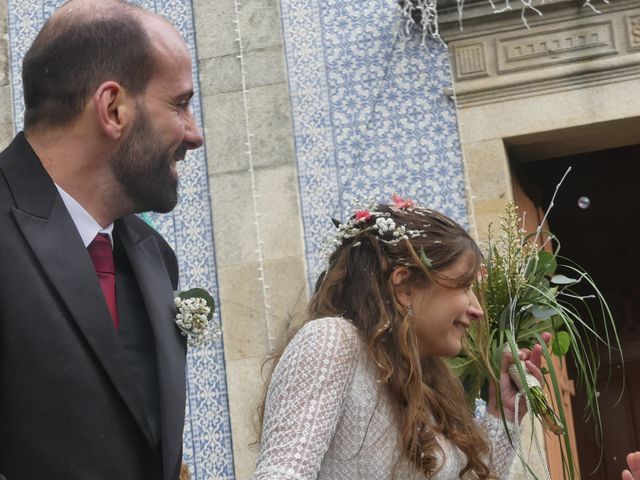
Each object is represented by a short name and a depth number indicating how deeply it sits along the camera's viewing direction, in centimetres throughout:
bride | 278
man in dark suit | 222
